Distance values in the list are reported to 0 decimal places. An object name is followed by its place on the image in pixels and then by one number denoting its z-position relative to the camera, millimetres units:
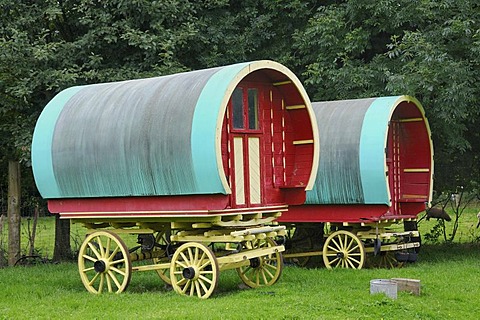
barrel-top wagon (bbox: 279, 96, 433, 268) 17328
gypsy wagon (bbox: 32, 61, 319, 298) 13164
